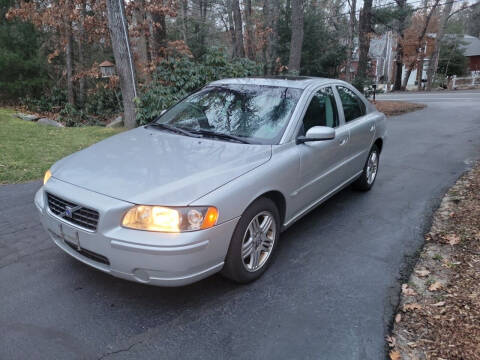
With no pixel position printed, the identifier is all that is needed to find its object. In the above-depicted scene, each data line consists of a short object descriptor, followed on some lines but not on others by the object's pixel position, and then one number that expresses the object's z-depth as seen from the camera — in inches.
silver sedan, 100.9
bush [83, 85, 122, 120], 626.5
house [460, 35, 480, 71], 1770.4
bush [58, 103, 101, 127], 556.8
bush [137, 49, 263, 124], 368.8
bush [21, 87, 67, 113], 596.4
